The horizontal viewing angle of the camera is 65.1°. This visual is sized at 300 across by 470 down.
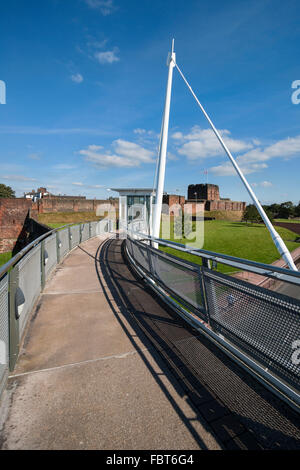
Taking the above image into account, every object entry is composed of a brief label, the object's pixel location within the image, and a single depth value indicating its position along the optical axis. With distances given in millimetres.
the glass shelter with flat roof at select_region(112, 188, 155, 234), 21391
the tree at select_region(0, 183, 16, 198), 77750
